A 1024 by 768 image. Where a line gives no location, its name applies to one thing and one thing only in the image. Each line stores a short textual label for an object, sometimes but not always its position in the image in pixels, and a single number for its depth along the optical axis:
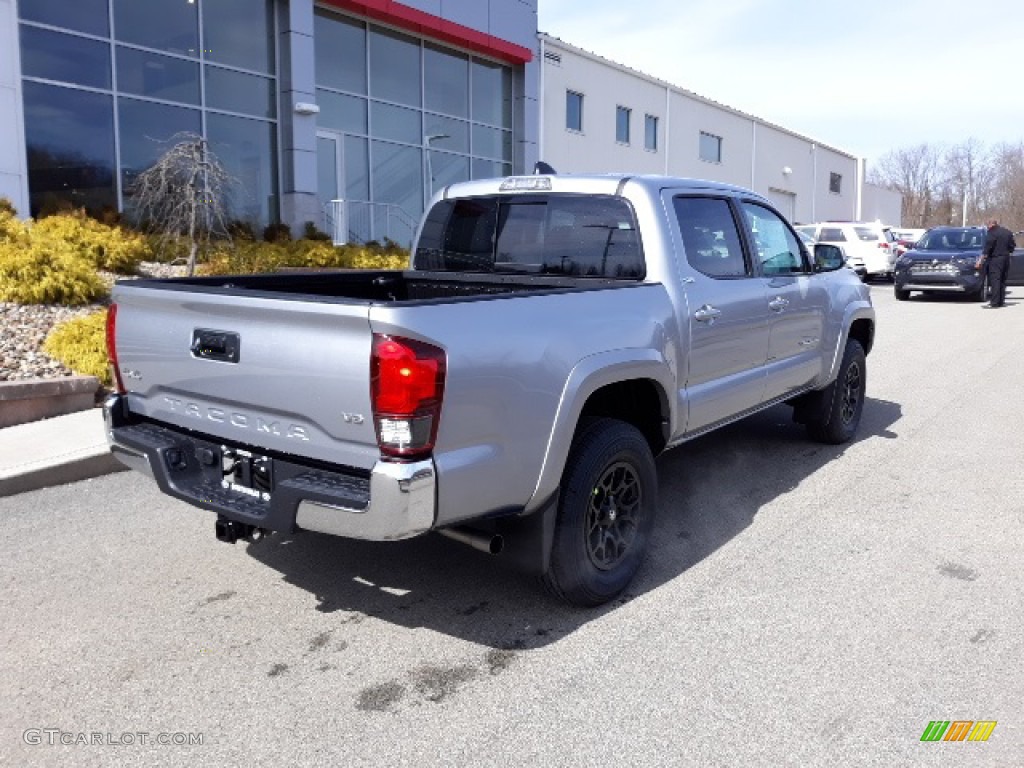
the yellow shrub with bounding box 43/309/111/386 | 7.63
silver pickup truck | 3.03
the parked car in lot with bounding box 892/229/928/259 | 32.25
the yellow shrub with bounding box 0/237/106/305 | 9.17
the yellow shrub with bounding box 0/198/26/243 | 10.61
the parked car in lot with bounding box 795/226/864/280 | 24.03
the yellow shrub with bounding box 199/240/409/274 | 12.48
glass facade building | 13.73
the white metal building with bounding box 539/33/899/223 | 24.38
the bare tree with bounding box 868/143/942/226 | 91.50
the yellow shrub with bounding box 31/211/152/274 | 11.03
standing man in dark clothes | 18.23
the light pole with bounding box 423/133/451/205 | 20.55
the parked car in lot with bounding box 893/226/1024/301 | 19.16
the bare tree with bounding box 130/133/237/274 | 12.41
